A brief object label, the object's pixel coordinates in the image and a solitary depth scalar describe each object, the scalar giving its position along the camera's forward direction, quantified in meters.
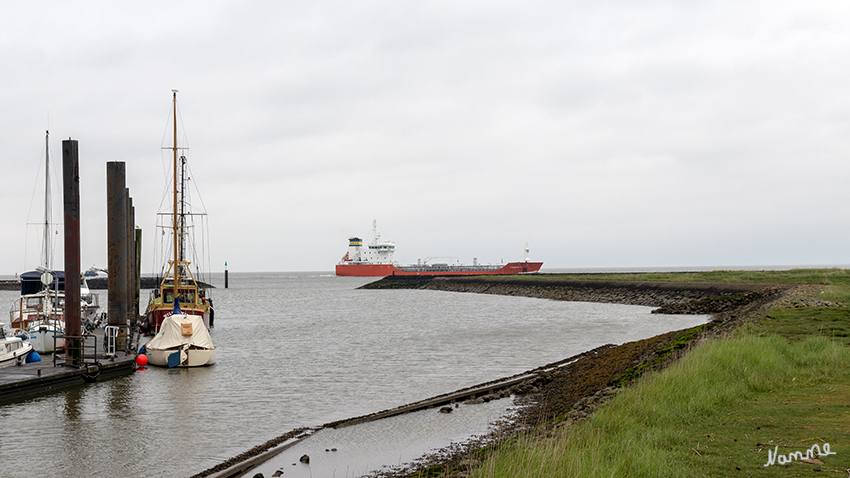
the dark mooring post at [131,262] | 37.03
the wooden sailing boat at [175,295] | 33.59
